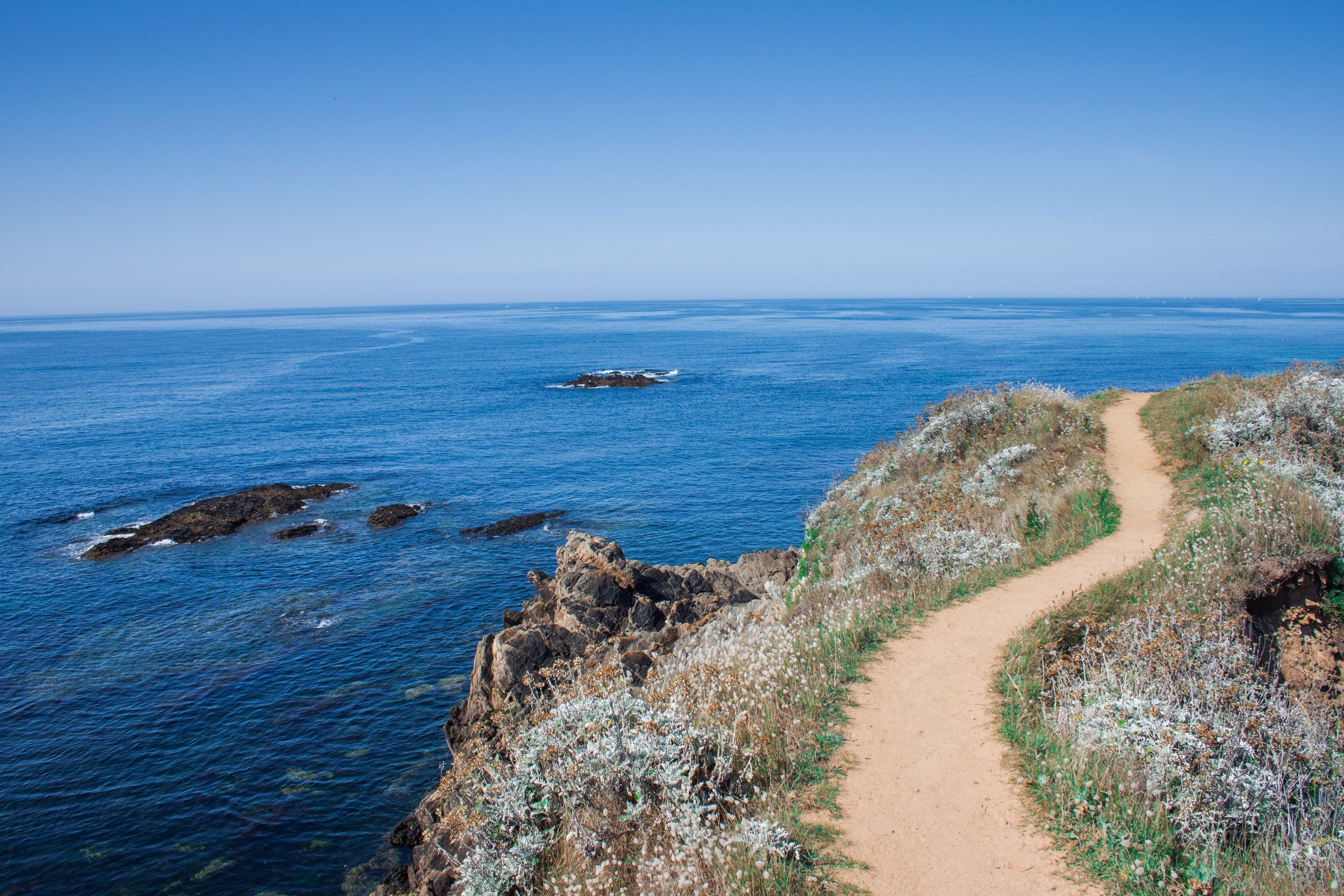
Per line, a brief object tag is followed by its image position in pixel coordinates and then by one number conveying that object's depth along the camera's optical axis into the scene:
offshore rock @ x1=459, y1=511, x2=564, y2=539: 34.03
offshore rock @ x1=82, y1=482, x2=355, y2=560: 33.25
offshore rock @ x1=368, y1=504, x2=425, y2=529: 35.41
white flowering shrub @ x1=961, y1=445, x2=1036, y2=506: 18.05
